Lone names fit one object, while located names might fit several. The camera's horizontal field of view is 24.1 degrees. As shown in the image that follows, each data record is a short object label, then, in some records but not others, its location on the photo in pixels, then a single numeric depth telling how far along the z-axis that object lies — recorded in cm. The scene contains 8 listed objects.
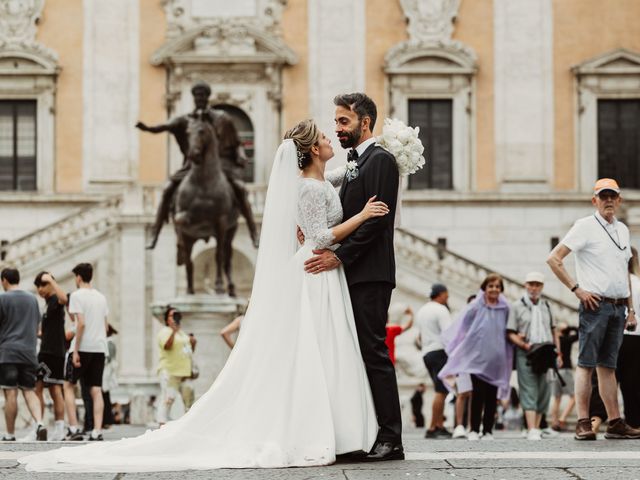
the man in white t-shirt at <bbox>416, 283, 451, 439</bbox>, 1591
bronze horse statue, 2027
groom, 846
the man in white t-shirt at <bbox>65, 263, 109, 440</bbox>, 1403
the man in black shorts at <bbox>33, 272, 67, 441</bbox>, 1413
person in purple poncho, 1422
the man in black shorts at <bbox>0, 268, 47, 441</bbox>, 1388
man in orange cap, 1087
